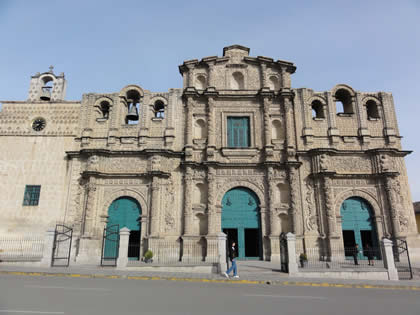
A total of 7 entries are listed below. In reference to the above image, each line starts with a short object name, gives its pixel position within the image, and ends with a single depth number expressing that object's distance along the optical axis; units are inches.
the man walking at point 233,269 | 476.4
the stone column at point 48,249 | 570.6
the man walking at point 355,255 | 613.3
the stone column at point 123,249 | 549.6
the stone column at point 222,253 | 532.6
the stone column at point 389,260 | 522.0
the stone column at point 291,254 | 517.3
